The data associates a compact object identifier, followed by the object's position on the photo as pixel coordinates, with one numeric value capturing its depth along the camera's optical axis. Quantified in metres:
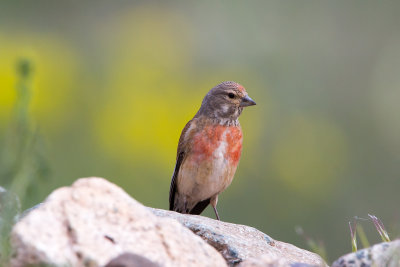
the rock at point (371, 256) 7.17
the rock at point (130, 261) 6.37
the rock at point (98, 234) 6.53
